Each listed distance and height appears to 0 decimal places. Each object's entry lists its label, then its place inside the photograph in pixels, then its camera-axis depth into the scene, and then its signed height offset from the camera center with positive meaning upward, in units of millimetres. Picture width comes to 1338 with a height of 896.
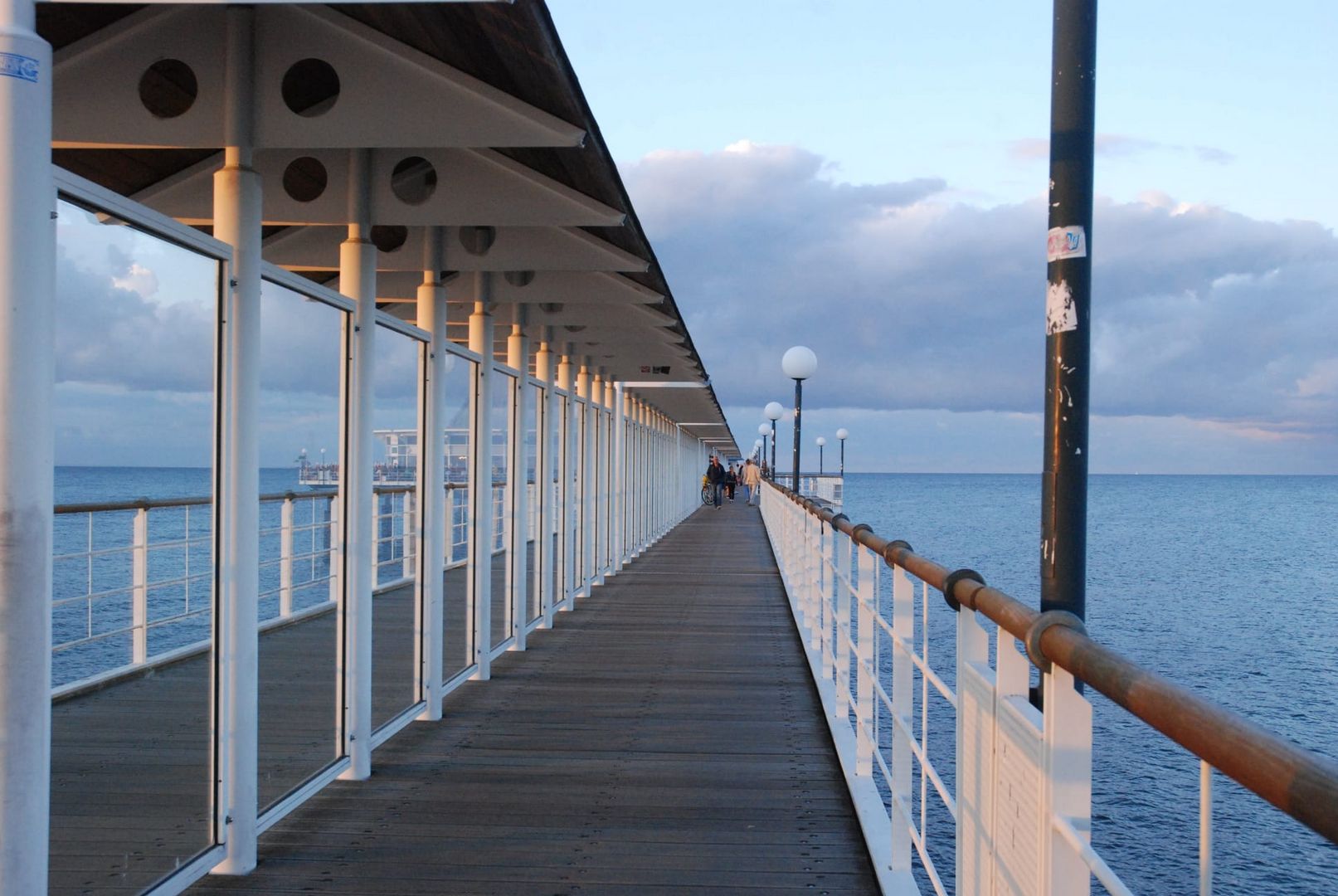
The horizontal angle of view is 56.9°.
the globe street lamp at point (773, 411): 27172 +1001
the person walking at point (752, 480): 43775 -965
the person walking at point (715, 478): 37219 -694
